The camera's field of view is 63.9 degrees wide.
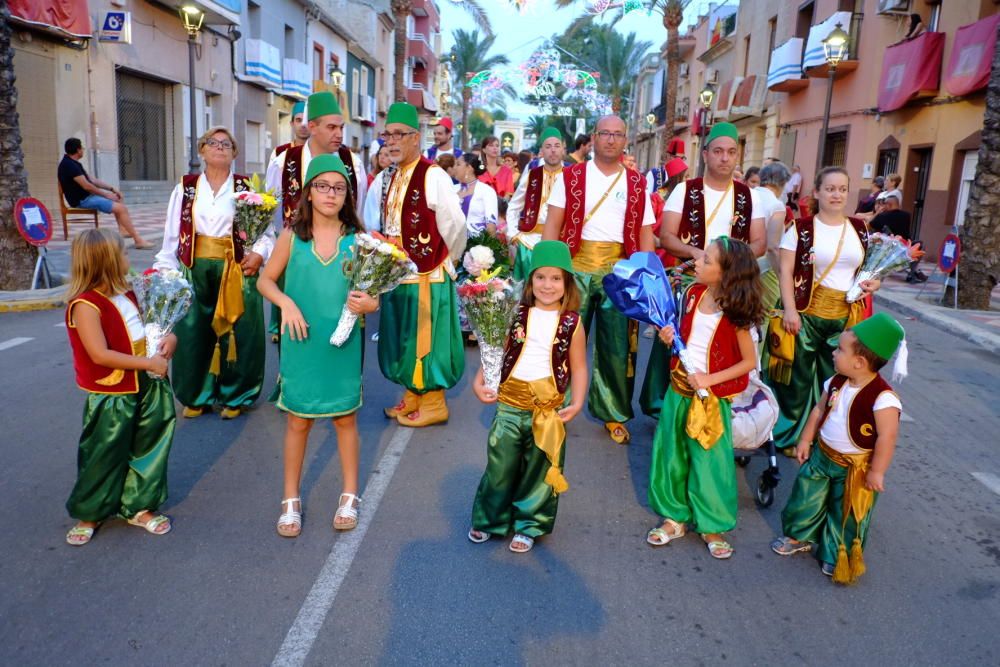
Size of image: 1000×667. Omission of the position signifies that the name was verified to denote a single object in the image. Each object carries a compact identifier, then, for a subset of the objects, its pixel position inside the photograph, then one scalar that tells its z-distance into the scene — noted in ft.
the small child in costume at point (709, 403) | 12.44
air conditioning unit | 61.87
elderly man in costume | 17.54
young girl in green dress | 12.05
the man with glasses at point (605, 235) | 17.58
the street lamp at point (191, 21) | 50.75
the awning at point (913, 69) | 56.24
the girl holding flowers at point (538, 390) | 12.00
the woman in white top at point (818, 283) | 15.87
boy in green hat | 11.30
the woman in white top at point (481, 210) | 25.89
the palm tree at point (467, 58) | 185.47
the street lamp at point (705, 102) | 93.78
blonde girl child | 11.46
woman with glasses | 17.17
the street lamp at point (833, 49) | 56.75
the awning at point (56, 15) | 50.45
